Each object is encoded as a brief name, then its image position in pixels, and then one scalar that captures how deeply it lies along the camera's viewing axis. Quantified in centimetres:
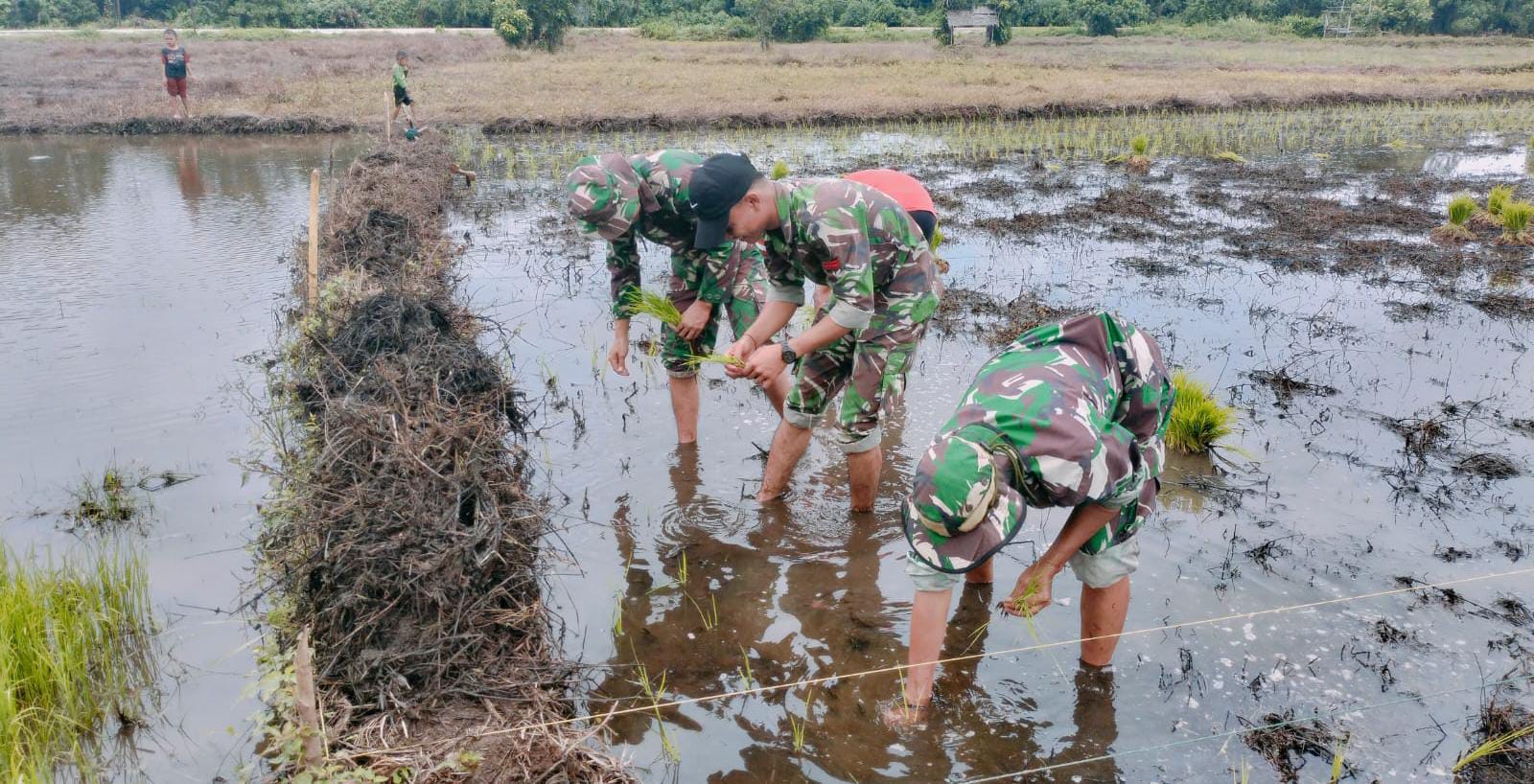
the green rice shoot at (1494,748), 294
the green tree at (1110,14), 4081
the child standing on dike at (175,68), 1669
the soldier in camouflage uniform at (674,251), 441
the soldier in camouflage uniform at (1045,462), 250
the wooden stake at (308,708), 247
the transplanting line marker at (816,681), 283
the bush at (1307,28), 4075
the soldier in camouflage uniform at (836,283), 364
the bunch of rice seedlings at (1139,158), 1376
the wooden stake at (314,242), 623
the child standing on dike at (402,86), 1419
